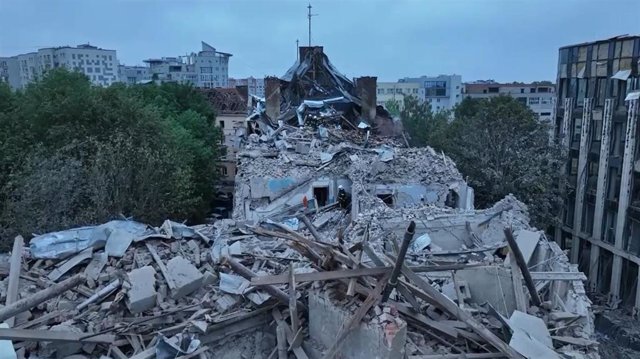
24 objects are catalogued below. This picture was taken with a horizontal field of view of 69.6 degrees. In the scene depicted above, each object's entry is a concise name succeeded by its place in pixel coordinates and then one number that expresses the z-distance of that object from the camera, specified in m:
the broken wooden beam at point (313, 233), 7.25
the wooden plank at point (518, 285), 6.09
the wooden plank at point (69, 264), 6.91
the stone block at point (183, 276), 6.56
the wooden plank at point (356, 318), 5.24
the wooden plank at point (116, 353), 5.68
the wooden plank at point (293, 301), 5.78
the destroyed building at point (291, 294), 5.49
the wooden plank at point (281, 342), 5.96
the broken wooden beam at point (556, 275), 6.53
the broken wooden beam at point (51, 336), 5.30
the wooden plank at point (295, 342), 5.88
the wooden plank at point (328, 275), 5.48
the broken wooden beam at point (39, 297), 5.62
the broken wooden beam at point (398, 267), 4.76
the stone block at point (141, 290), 6.21
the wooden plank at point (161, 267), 6.57
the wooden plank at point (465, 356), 5.27
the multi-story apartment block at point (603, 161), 16.88
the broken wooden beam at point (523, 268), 6.09
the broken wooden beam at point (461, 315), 5.25
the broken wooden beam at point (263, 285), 6.32
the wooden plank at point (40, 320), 5.85
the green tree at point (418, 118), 36.00
